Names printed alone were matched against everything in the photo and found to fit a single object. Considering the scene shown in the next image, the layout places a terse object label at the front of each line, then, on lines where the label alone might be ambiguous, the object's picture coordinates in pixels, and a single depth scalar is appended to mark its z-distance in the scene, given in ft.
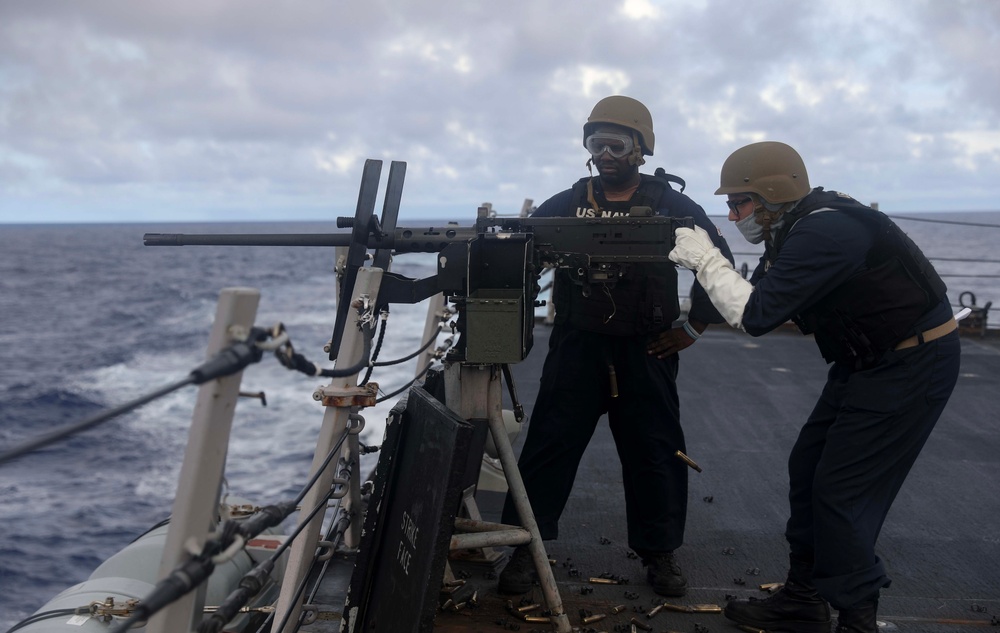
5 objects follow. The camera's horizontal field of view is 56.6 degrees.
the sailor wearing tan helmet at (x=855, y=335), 11.09
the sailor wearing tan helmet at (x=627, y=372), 13.65
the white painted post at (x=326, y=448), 10.62
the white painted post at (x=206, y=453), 6.32
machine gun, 11.69
